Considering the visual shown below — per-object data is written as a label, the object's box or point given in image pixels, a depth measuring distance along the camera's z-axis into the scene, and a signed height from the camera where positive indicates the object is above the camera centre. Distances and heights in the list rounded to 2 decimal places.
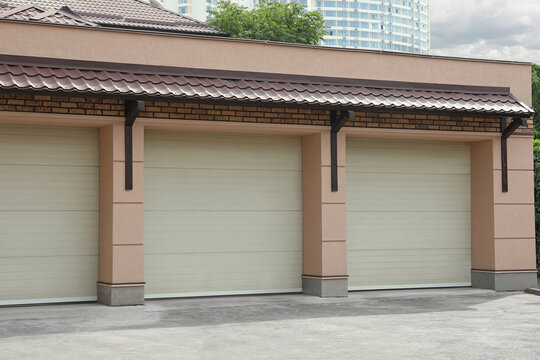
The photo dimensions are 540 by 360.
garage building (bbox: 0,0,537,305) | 12.81 +0.71
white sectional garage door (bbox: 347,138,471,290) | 15.25 -0.16
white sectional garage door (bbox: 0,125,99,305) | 12.86 -0.12
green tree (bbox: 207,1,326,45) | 44.59 +10.84
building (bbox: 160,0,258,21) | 153.88 +39.75
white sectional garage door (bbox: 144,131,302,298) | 13.86 -0.14
